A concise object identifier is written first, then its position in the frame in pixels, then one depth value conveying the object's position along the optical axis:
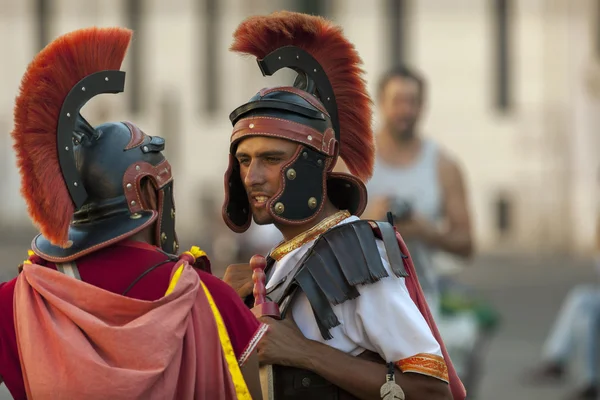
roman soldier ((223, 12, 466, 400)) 8.47
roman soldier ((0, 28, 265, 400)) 7.74
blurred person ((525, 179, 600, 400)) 19.96
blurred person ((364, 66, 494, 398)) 14.44
